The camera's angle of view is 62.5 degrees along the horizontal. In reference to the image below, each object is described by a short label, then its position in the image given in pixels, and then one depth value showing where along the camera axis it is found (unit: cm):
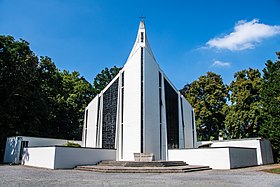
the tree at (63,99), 3178
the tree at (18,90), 2406
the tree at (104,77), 5109
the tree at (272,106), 2209
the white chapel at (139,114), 2145
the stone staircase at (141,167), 1431
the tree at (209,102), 3509
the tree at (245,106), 2881
